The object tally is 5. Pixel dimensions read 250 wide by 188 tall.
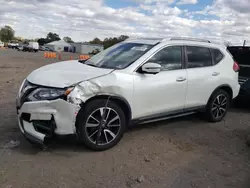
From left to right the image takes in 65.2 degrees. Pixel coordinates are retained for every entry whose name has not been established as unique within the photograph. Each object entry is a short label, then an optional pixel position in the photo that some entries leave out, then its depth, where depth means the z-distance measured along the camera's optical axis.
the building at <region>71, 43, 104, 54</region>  65.95
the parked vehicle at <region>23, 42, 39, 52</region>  43.51
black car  5.20
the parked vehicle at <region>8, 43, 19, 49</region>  54.61
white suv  2.75
